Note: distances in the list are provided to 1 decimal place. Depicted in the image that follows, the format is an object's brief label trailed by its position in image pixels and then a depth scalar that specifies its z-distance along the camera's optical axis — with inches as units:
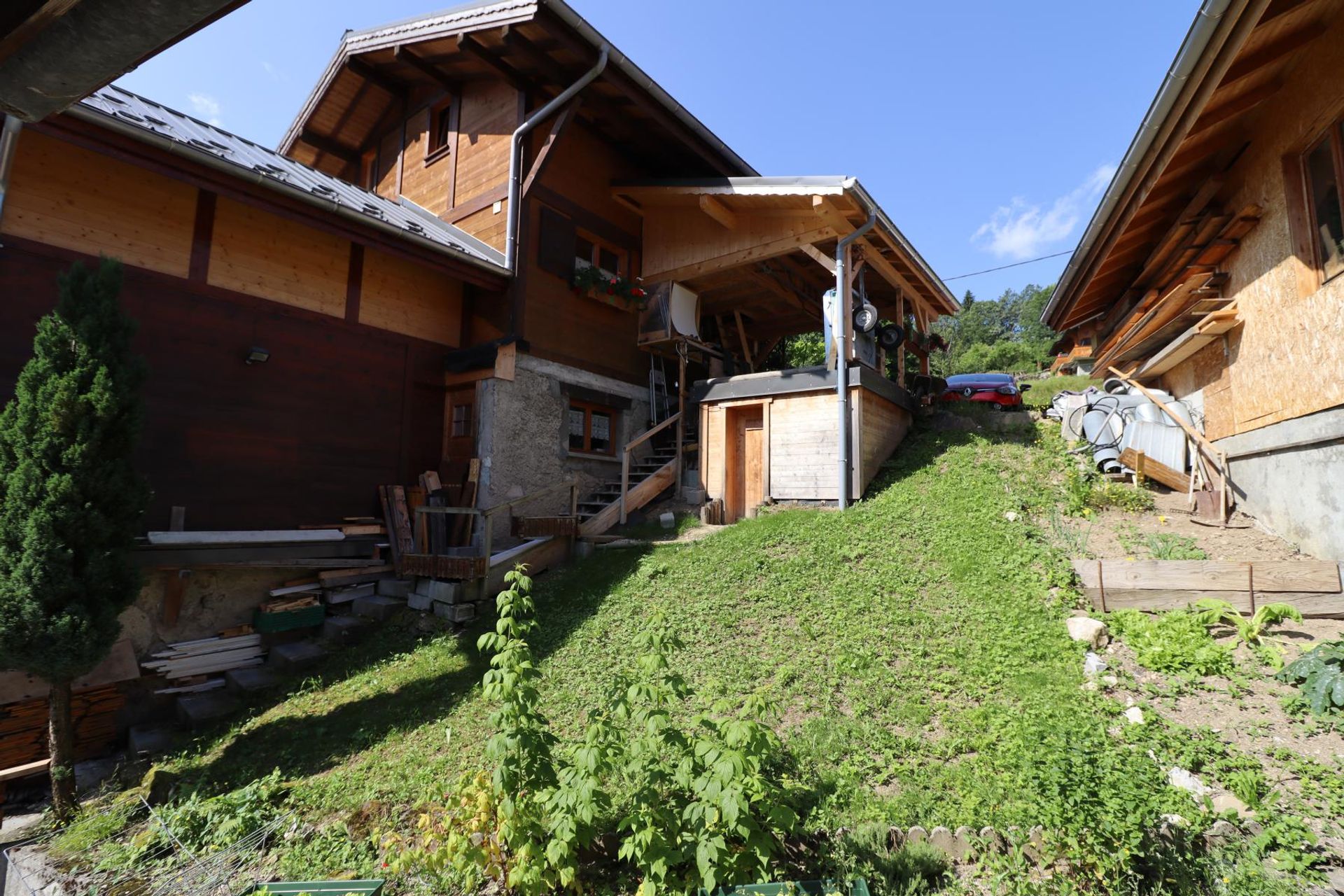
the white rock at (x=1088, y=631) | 208.2
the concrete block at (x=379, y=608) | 333.4
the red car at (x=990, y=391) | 527.1
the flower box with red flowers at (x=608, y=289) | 449.4
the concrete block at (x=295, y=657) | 299.1
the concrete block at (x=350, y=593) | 341.1
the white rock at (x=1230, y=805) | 139.9
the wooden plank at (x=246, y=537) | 290.9
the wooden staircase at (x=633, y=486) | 406.3
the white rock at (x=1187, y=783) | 147.8
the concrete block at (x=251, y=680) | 285.6
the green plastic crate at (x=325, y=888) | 126.8
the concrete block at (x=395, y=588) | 343.3
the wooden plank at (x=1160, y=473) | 322.0
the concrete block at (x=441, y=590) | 314.8
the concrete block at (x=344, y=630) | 319.9
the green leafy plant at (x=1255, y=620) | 187.2
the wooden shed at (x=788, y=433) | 380.8
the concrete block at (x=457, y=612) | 309.0
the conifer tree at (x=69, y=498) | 209.0
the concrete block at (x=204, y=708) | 266.8
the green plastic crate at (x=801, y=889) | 115.7
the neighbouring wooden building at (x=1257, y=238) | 214.7
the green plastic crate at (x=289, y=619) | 318.3
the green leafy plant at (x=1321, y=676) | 162.6
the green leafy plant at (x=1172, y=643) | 187.5
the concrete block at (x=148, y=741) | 250.2
